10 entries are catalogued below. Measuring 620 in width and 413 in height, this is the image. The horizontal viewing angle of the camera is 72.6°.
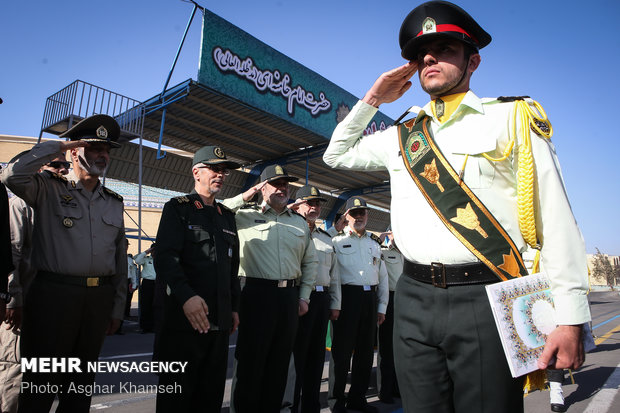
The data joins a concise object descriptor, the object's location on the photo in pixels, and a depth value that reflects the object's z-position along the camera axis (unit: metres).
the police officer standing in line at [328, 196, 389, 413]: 4.38
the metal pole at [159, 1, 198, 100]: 9.66
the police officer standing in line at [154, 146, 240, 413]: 2.65
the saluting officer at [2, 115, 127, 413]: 2.56
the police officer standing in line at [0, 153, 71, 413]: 2.72
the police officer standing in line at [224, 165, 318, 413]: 3.29
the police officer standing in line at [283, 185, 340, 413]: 4.09
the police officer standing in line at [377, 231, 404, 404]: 4.75
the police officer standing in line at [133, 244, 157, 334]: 10.34
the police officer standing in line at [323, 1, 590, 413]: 1.48
